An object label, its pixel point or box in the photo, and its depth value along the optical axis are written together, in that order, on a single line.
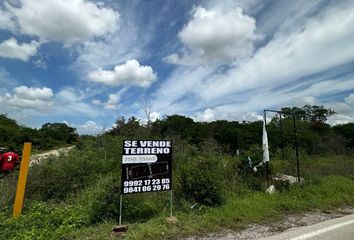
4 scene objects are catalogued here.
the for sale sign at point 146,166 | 6.21
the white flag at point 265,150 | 10.24
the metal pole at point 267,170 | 10.26
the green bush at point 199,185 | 7.52
